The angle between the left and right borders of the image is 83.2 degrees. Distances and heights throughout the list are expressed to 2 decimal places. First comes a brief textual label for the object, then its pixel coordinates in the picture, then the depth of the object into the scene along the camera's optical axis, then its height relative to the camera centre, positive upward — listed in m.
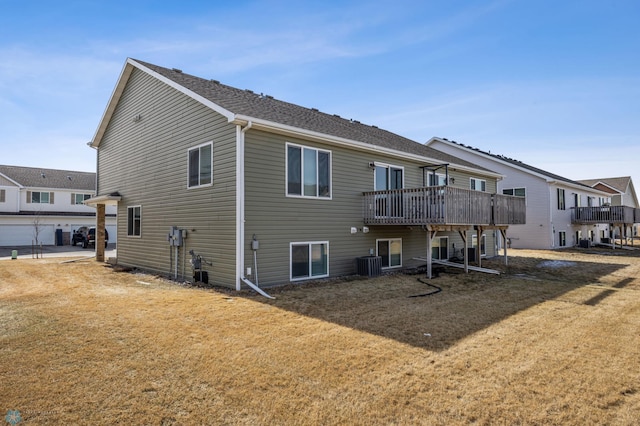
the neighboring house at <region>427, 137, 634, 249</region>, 22.86 +1.01
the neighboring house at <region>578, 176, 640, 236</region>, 37.91 +3.49
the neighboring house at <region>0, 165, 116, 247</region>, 28.09 +1.49
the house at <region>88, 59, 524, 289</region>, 9.47 +0.98
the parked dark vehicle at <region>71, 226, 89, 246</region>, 27.84 -0.96
